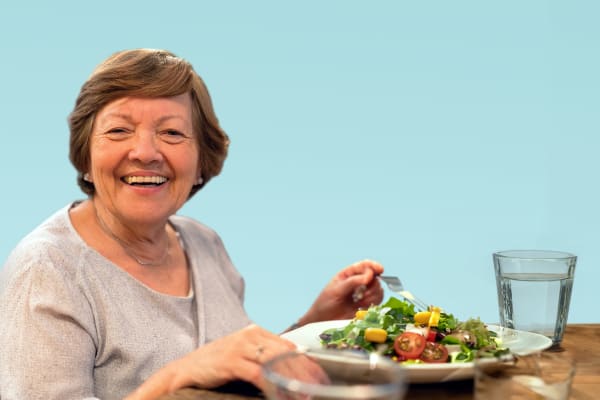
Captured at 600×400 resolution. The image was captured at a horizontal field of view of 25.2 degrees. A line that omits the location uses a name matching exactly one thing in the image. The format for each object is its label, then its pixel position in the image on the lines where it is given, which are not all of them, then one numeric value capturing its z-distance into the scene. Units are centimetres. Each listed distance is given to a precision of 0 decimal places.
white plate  118
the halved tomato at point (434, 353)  122
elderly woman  135
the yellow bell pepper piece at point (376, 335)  124
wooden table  119
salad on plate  123
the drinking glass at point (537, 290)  138
